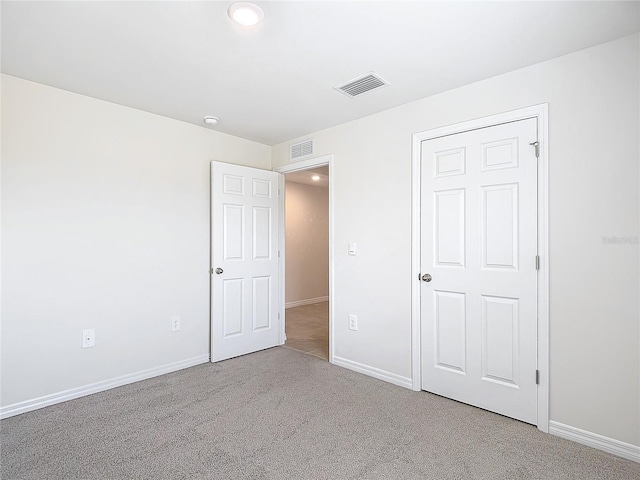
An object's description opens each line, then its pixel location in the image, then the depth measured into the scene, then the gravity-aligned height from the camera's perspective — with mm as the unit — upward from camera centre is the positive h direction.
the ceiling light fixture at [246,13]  1718 +1139
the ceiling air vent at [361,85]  2496 +1140
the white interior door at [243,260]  3578 -230
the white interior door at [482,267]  2344 -210
